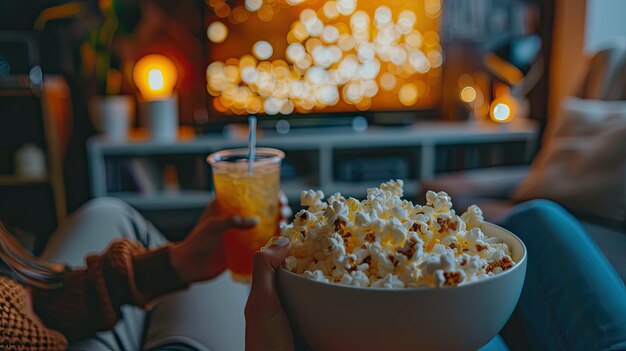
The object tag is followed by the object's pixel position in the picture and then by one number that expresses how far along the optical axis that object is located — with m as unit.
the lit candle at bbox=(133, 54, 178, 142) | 2.59
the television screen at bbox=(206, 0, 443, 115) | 2.69
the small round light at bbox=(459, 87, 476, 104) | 3.19
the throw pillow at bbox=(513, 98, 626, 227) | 1.62
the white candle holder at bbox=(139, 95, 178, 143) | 2.58
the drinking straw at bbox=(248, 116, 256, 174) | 0.95
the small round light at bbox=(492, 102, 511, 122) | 3.00
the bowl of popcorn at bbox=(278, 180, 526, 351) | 0.51
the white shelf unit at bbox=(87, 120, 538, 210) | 2.59
